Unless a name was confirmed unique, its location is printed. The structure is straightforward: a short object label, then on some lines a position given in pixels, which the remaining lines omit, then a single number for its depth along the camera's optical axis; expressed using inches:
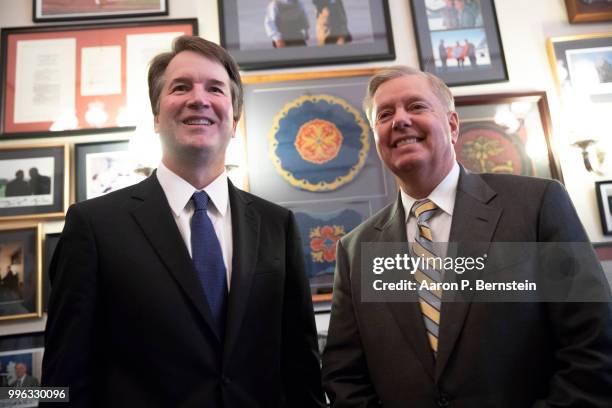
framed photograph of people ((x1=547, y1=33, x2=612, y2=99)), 100.1
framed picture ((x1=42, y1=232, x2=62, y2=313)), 84.4
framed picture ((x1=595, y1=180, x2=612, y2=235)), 92.7
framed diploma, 93.9
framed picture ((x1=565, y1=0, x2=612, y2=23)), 104.2
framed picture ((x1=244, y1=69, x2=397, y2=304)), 90.2
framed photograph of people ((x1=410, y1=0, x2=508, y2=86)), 100.3
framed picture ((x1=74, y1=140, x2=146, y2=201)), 89.4
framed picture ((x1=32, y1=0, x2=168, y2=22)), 100.9
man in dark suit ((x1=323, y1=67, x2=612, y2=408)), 40.9
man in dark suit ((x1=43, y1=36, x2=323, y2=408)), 40.9
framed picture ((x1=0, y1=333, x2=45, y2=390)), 80.1
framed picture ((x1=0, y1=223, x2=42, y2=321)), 83.4
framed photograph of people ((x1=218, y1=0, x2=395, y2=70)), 99.3
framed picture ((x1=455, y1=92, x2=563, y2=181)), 94.3
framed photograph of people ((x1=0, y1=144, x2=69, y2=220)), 88.1
